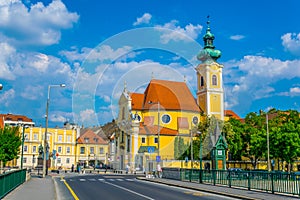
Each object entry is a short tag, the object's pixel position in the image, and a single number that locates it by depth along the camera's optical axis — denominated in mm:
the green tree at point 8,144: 53781
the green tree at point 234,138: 60094
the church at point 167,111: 70375
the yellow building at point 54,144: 82938
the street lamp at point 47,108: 35781
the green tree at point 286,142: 48312
